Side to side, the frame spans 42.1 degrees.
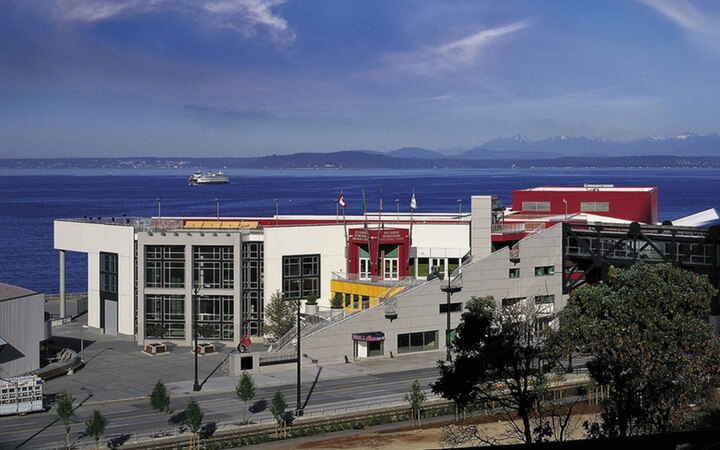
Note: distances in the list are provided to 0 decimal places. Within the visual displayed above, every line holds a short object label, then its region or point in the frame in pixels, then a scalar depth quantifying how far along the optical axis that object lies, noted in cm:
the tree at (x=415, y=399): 5122
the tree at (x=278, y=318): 7556
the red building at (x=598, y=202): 10031
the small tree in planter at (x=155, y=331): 7875
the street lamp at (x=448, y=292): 7257
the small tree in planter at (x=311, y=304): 8138
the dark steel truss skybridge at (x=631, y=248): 7144
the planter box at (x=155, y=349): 7431
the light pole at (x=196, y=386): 6038
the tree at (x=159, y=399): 4984
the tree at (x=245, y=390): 5200
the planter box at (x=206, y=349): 7462
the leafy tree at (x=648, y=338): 3919
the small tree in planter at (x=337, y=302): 8088
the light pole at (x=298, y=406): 5296
